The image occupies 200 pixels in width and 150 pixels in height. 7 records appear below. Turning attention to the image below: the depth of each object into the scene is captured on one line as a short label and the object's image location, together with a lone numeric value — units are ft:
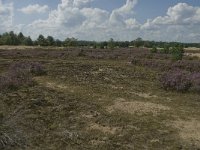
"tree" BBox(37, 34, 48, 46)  157.08
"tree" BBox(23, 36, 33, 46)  158.92
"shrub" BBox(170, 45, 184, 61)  55.20
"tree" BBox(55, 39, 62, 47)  165.73
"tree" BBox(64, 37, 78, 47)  155.86
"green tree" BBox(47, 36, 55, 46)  158.99
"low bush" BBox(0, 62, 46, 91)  26.64
